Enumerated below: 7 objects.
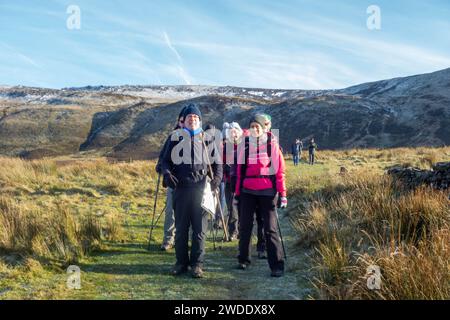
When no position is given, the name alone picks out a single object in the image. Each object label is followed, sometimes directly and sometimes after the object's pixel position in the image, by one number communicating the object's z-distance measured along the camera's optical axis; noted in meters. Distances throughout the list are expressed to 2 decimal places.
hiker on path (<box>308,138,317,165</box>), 23.97
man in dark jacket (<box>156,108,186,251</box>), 6.88
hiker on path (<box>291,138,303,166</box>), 23.55
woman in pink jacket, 5.43
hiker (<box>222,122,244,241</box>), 7.33
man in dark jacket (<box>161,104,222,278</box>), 5.41
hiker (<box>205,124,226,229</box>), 7.43
